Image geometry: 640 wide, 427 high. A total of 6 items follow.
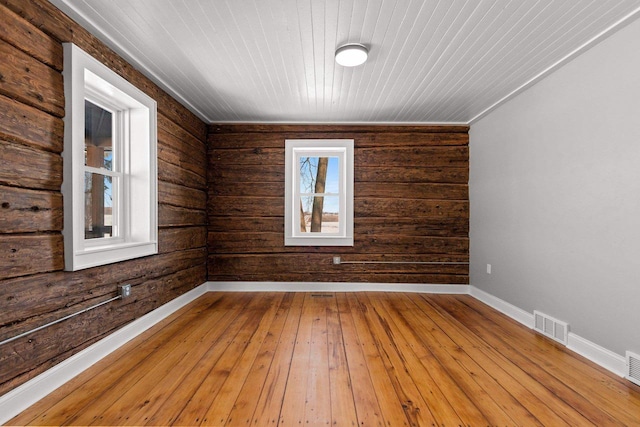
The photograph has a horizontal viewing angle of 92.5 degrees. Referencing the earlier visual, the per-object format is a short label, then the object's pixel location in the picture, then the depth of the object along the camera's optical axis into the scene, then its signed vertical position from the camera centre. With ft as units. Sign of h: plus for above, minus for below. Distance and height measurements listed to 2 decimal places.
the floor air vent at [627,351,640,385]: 6.53 -3.31
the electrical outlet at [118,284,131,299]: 8.27 -2.08
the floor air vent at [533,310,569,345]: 8.41 -3.27
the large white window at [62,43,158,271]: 6.49 +1.31
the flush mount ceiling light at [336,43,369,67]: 7.70 +4.12
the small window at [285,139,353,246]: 14.28 +1.07
